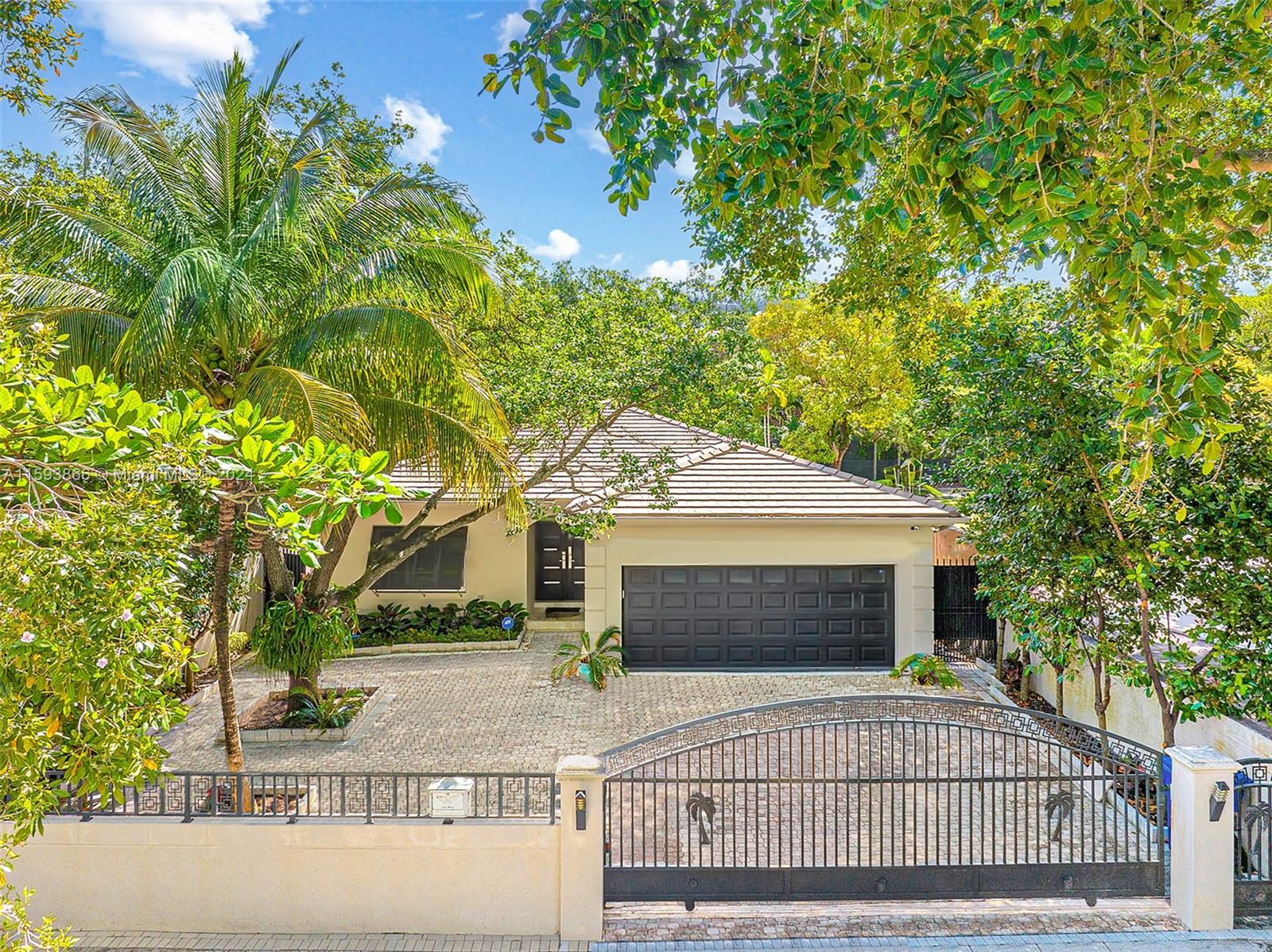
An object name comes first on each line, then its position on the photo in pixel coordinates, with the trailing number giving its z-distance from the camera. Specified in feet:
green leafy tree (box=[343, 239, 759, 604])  34.50
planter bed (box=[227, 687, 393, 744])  34.83
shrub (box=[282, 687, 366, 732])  35.40
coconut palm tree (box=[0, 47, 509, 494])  24.91
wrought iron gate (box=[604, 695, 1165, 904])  21.06
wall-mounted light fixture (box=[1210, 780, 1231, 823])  20.33
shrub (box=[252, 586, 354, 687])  34.12
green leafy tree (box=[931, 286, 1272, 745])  22.49
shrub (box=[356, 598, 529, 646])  51.31
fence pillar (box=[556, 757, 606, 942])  20.57
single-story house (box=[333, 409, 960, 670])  45.06
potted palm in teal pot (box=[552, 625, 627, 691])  42.39
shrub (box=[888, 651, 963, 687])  41.46
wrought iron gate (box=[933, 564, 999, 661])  46.70
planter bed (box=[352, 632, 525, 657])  50.14
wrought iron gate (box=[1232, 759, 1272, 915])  20.72
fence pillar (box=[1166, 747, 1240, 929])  20.47
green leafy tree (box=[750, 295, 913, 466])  82.33
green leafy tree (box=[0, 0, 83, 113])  24.35
